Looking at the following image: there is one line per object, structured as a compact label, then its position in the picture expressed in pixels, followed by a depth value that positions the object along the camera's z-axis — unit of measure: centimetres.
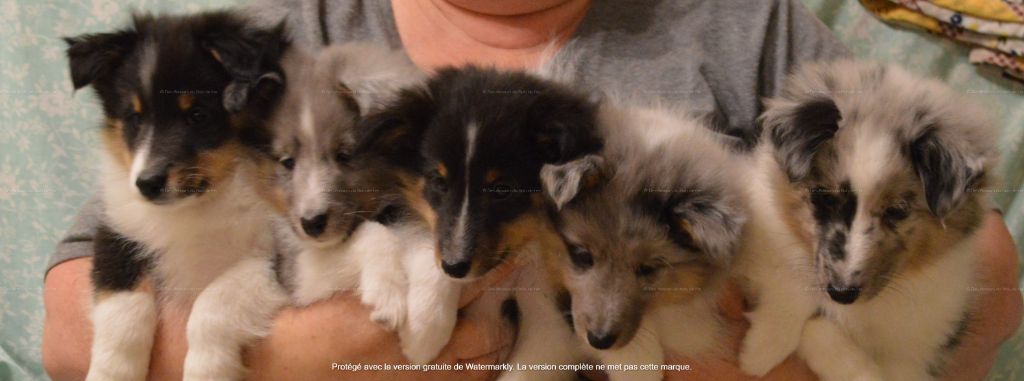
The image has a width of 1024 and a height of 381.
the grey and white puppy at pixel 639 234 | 61
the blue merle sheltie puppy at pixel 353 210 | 64
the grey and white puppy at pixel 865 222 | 61
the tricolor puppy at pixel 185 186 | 65
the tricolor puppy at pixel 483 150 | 61
